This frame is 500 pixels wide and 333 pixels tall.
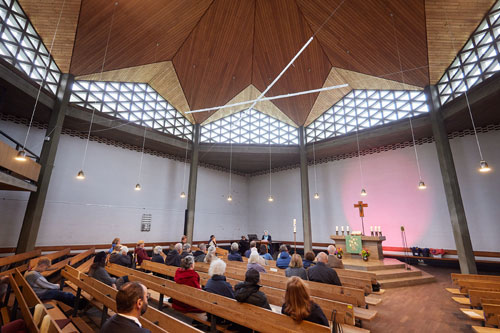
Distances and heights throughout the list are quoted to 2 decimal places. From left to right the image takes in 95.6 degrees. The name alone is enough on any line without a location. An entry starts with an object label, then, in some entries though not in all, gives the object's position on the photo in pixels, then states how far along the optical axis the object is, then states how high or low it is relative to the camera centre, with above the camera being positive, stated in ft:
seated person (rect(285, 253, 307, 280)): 12.21 -2.26
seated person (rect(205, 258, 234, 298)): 9.59 -2.48
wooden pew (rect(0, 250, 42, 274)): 15.79 -2.72
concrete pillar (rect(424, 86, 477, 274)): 22.93 +4.30
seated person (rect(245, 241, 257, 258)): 23.53 -2.05
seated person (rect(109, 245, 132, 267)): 15.85 -2.40
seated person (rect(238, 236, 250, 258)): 37.65 -3.32
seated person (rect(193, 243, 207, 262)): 19.66 -2.61
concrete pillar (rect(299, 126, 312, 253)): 36.78 +5.48
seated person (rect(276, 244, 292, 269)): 17.16 -2.53
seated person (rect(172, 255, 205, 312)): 10.66 -2.49
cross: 31.76 +2.85
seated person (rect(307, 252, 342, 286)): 11.91 -2.47
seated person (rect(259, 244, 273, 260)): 21.70 -2.64
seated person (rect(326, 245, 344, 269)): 16.85 -2.54
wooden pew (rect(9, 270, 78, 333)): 5.75 -2.55
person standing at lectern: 39.18 -2.42
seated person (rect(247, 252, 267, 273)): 13.33 -2.18
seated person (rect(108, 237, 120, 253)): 20.87 -1.64
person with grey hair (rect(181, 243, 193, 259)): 18.38 -2.09
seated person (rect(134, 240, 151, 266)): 20.83 -2.76
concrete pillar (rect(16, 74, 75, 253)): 21.93 +5.69
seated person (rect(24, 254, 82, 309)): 10.59 -2.96
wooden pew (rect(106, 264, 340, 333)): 6.31 -2.77
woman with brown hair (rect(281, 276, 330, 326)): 6.49 -2.24
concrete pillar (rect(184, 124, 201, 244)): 36.70 +6.64
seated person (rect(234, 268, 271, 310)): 7.97 -2.31
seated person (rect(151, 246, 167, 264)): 17.80 -2.57
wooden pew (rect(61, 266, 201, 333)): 6.05 -2.66
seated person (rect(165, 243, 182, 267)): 16.71 -2.46
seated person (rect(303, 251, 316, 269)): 14.98 -2.20
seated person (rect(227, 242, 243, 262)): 20.13 -2.60
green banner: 26.99 -2.02
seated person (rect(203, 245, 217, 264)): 16.97 -2.18
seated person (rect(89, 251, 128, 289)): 11.69 -2.54
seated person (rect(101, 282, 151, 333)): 5.02 -1.97
